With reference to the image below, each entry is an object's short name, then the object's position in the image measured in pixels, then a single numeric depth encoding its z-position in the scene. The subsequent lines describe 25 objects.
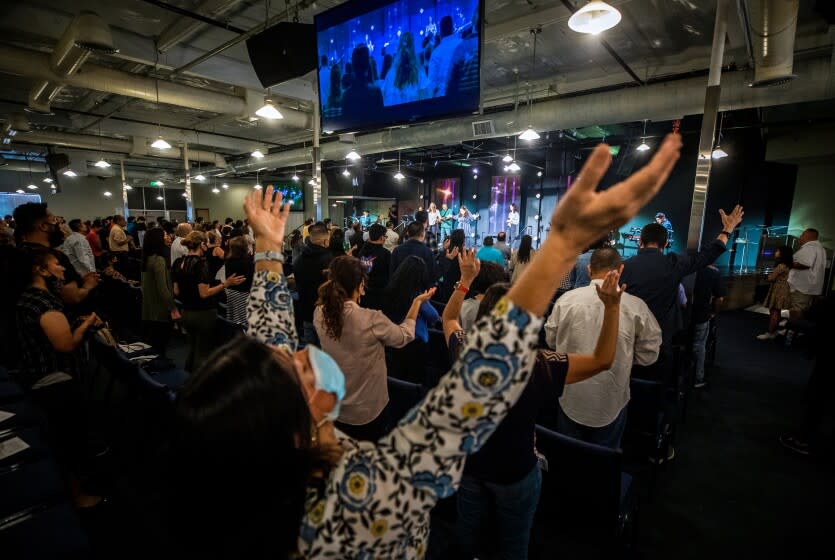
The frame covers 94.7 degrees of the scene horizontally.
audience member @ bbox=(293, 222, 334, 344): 3.99
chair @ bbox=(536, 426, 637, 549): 1.63
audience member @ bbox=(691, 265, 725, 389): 3.83
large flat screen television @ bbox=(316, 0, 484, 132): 2.66
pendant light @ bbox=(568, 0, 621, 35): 2.70
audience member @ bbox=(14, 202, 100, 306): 2.59
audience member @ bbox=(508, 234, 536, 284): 5.07
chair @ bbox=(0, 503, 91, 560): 1.36
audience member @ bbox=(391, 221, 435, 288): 4.49
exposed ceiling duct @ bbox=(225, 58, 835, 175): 4.31
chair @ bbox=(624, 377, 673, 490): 2.45
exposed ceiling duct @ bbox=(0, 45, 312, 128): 5.07
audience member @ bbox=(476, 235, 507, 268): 5.46
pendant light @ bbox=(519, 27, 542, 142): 6.03
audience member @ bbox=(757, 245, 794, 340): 6.04
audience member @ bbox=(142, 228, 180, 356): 4.15
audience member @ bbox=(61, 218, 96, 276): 5.29
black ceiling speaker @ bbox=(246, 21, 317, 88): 3.44
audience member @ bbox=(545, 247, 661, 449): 2.12
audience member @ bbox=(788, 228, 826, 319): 5.70
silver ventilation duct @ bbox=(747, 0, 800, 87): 3.11
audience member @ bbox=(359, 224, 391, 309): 4.75
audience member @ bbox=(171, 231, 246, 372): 3.53
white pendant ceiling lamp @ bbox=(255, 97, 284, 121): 4.57
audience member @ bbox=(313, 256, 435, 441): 2.12
